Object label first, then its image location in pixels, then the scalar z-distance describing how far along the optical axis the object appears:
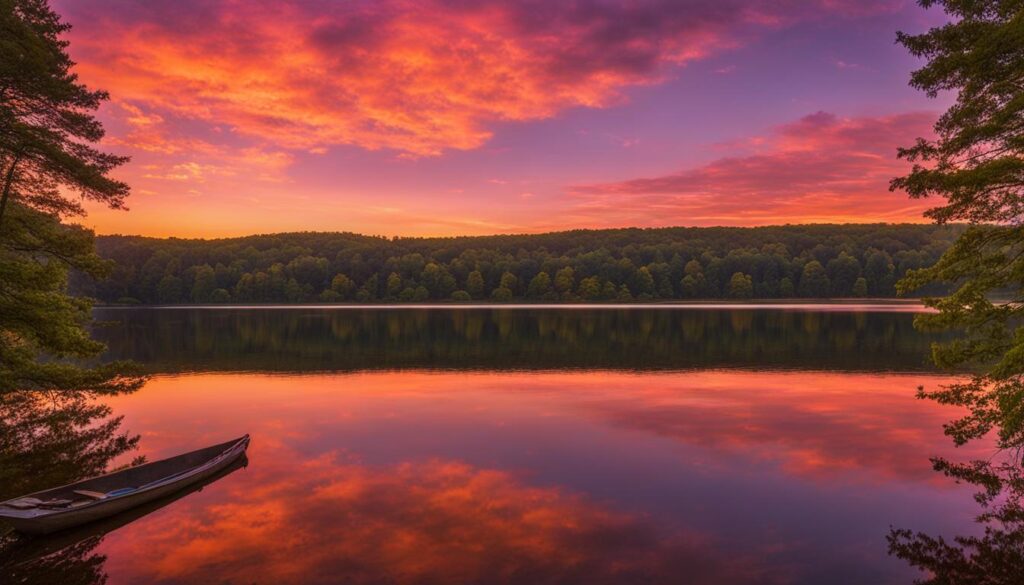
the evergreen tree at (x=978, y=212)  19.14
